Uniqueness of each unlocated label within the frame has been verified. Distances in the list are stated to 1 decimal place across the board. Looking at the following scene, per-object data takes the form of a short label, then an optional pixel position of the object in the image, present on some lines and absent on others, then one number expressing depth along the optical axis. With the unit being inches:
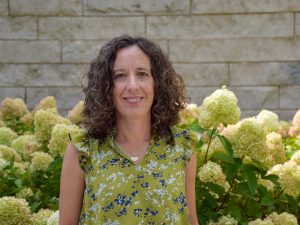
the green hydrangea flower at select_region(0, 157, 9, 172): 116.7
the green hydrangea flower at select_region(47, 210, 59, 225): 91.8
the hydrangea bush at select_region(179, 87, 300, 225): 101.0
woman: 80.1
